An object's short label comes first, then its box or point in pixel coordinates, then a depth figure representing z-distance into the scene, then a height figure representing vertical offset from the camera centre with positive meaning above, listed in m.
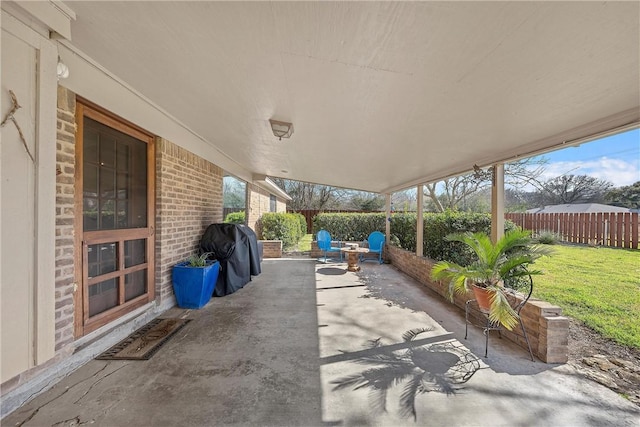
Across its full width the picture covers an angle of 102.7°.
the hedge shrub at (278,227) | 9.19 -0.52
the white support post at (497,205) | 3.70 +0.14
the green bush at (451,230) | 5.20 -0.35
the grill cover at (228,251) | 4.62 -0.70
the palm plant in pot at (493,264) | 2.83 -0.57
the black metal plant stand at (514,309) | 2.76 -1.29
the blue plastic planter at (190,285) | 3.90 -1.10
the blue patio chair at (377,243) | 7.72 -0.88
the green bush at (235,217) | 10.91 -0.17
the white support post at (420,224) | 6.12 -0.25
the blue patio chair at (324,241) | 8.02 -0.87
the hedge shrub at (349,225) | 9.69 -0.44
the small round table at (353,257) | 6.75 -1.16
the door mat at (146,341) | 2.60 -1.46
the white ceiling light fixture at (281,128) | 3.15 +1.08
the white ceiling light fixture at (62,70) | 2.04 +1.14
